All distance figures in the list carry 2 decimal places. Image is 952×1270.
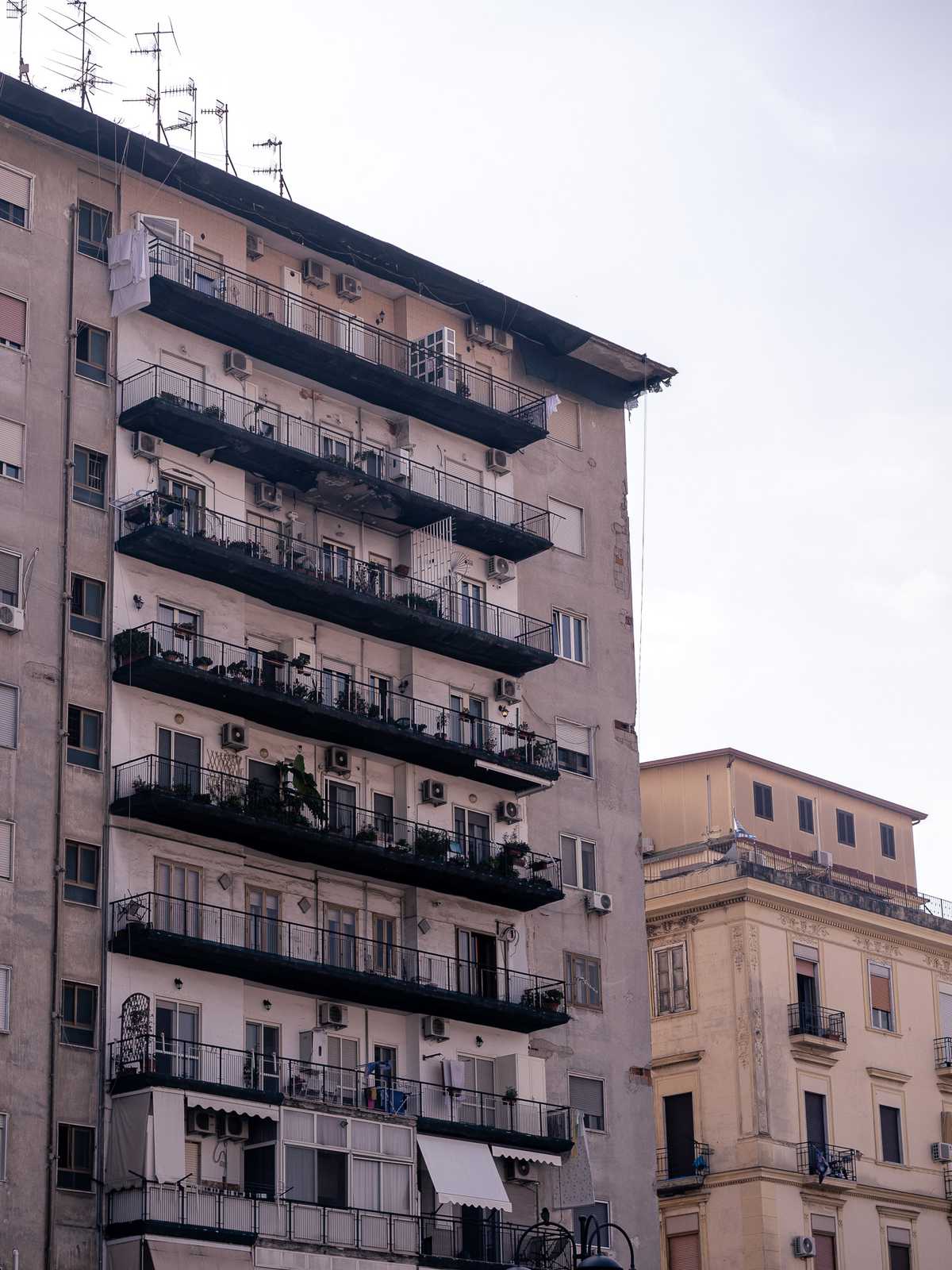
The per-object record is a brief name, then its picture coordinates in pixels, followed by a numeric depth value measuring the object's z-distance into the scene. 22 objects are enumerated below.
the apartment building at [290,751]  44.94
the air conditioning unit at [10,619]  45.75
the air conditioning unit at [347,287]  55.59
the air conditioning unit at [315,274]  55.00
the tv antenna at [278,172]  56.38
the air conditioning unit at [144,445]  49.00
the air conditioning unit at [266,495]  51.59
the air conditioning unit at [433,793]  52.91
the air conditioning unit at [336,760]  51.44
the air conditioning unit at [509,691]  55.72
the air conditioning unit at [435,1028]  50.75
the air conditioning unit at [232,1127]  45.56
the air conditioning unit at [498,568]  56.44
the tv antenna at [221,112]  54.16
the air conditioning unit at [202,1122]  45.00
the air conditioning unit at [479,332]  58.53
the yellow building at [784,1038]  61.28
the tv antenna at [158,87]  52.95
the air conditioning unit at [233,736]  49.06
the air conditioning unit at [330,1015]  49.06
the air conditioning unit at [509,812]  54.69
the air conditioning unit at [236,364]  51.69
